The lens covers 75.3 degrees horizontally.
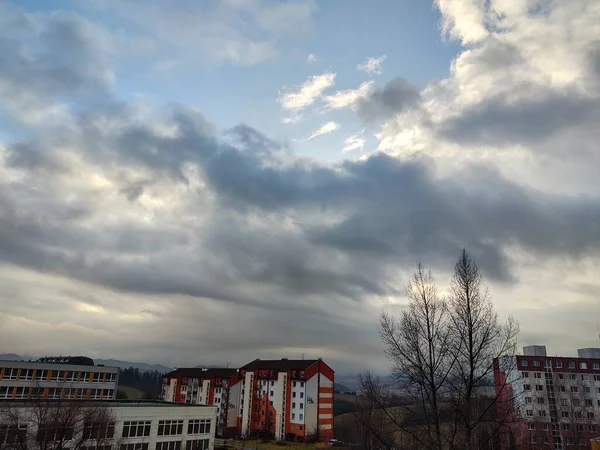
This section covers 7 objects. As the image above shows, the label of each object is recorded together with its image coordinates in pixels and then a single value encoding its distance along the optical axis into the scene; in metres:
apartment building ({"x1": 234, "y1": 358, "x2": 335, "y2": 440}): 78.81
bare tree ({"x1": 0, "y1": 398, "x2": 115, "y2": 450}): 26.55
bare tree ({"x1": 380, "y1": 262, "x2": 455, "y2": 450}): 16.09
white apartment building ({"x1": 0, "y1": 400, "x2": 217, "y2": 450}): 30.42
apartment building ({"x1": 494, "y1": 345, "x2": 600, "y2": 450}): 56.31
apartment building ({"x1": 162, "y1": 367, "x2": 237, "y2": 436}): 92.12
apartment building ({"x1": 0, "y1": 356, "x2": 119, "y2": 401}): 64.00
